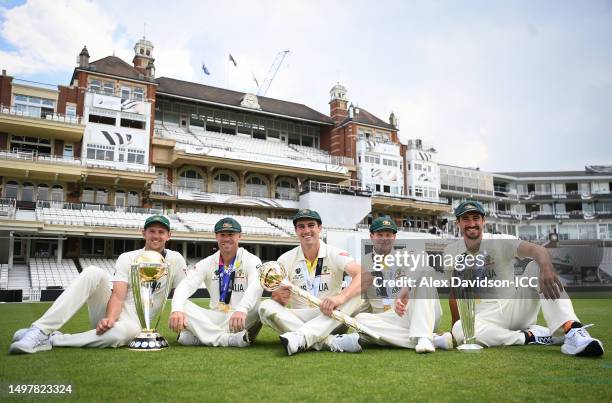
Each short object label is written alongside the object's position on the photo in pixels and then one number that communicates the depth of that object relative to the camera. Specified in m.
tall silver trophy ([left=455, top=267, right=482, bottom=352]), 5.12
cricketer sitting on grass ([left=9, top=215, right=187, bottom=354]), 4.82
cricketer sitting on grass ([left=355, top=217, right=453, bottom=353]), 4.96
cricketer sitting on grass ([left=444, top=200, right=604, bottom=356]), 5.21
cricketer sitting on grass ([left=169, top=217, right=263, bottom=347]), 5.36
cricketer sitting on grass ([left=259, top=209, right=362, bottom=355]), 4.95
